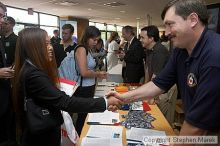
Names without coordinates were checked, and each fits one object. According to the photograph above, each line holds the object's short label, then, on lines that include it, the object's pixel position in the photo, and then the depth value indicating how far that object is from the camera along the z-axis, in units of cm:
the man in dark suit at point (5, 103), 135
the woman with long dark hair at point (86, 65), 209
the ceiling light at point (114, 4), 723
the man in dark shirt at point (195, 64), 79
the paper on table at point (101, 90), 222
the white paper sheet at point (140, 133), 123
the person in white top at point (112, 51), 445
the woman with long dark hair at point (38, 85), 108
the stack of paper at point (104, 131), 126
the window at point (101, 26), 1473
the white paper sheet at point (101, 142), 115
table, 128
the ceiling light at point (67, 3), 691
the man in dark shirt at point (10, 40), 219
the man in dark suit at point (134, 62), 309
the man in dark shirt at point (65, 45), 288
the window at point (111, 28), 1632
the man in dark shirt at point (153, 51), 213
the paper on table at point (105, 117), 149
